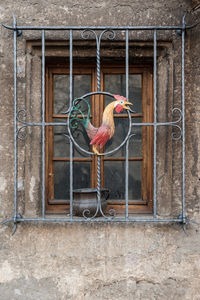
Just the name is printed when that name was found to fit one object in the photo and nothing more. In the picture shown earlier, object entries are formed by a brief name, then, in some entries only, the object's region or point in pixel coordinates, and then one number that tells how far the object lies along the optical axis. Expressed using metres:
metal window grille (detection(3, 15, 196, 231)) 2.35
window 2.61
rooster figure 2.41
